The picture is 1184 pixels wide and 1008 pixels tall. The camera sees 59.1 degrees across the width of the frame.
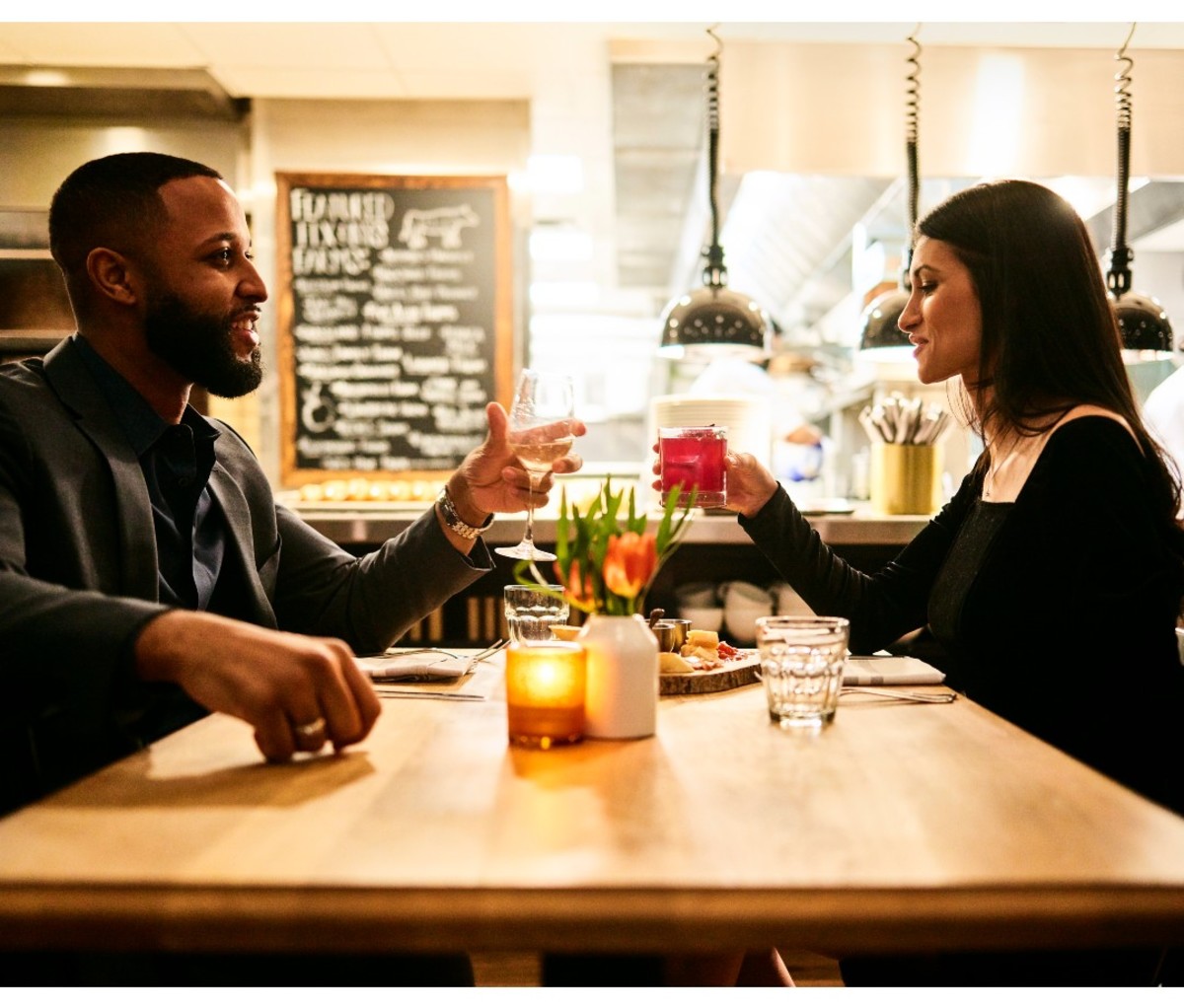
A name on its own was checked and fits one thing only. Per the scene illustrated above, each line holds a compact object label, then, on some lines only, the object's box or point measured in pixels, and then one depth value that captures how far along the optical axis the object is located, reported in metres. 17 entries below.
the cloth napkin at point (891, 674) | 1.45
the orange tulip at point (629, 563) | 1.10
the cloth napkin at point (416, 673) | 1.45
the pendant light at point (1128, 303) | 2.98
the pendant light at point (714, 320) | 2.98
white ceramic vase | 1.12
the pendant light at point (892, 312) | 3.00
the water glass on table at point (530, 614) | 1.62
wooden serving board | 1.41
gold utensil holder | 3.21
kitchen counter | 2.98
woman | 1.43
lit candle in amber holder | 1.09
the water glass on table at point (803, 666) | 1.17
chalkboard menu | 4.12
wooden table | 0.67
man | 0.94
